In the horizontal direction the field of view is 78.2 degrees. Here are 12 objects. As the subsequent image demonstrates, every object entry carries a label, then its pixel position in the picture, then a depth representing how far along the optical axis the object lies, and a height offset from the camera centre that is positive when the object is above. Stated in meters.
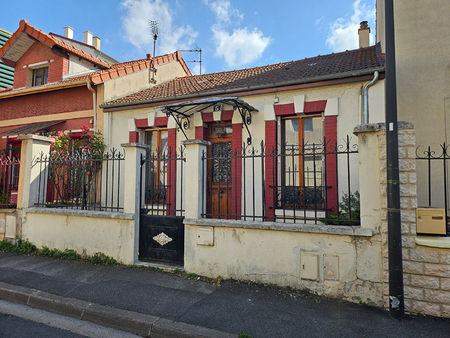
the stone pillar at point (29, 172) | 6.18 +0.27
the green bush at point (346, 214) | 4.14 -0.45
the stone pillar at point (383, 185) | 3.44 +0.01
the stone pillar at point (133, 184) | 5.06 +0.01
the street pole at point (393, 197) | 3.19 -0.13
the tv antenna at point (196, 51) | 13.68 +6.62
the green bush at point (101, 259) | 5.13 -1.40
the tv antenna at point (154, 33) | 10.45 +5.74
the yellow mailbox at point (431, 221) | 3.49 -0.45
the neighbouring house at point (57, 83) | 8.84 +3.41
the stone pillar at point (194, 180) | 4.68 +0.08
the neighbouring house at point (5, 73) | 12.81 +5.22
